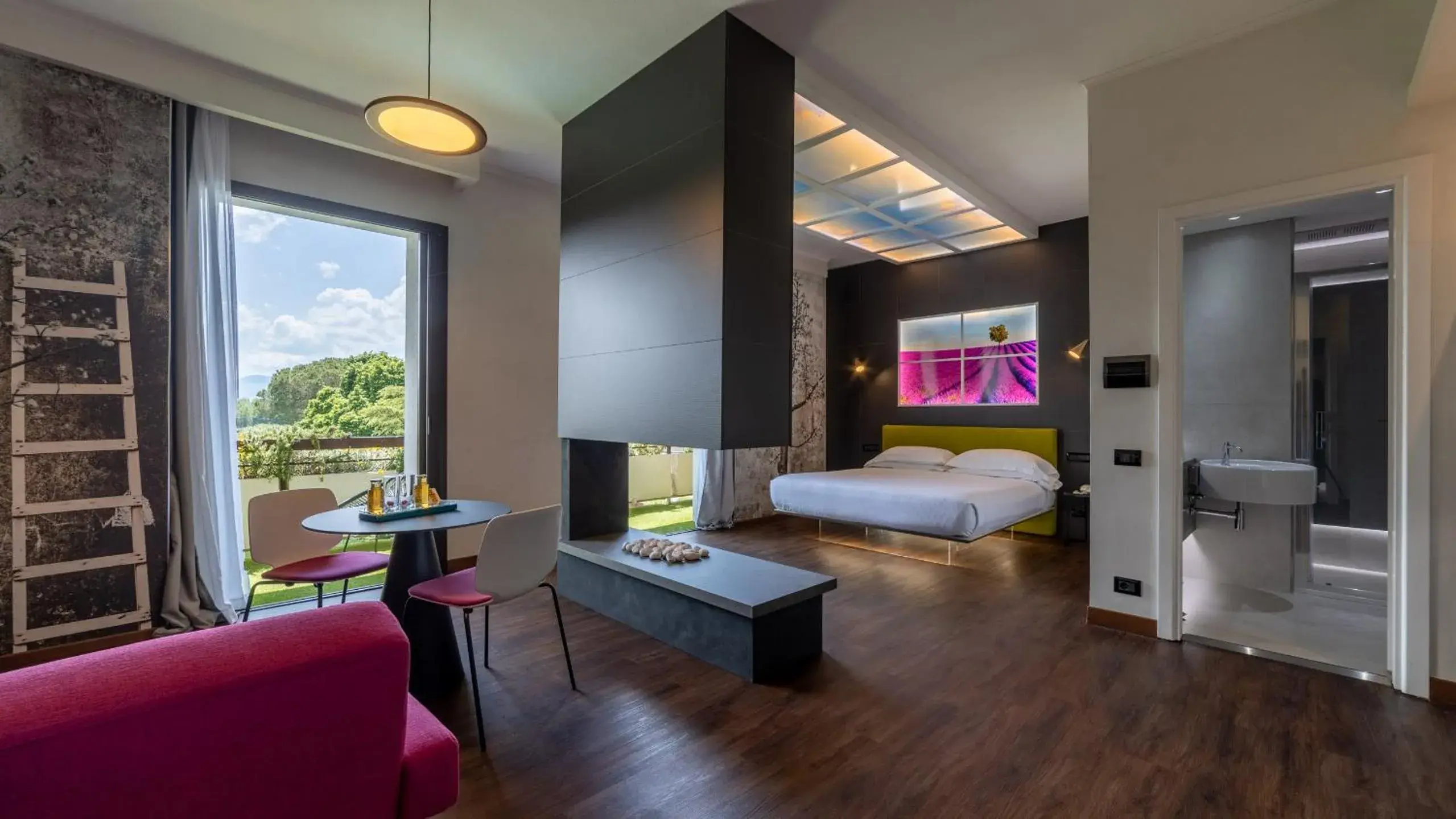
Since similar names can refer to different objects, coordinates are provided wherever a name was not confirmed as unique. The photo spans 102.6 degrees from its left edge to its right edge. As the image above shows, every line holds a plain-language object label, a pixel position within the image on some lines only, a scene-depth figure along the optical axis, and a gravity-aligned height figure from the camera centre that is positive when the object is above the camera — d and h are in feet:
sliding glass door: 11.28 +1.26
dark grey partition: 8.61 +2.65
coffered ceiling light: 12.02 +5.34
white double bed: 13.87 -2.11
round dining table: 7.57 -2.50
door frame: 7.54 -0.12
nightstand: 16.67 -2.96
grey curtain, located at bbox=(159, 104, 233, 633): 9.89 +0.37
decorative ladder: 8.56 -0.69
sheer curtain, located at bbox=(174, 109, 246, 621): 10.00 +0.75
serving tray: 7.66 -1.40
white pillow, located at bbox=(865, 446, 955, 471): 18.78 -1.72
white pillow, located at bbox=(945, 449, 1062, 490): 16.40 -1.75
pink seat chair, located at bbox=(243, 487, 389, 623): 8.10 -1.93
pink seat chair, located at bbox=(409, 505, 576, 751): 6.89 -1.93
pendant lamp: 7.15 +3.74
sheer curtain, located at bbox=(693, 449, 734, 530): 18.63 -2.66
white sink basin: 10.02 -1.39
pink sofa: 2.15 -1.30
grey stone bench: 8.18 -3.05
